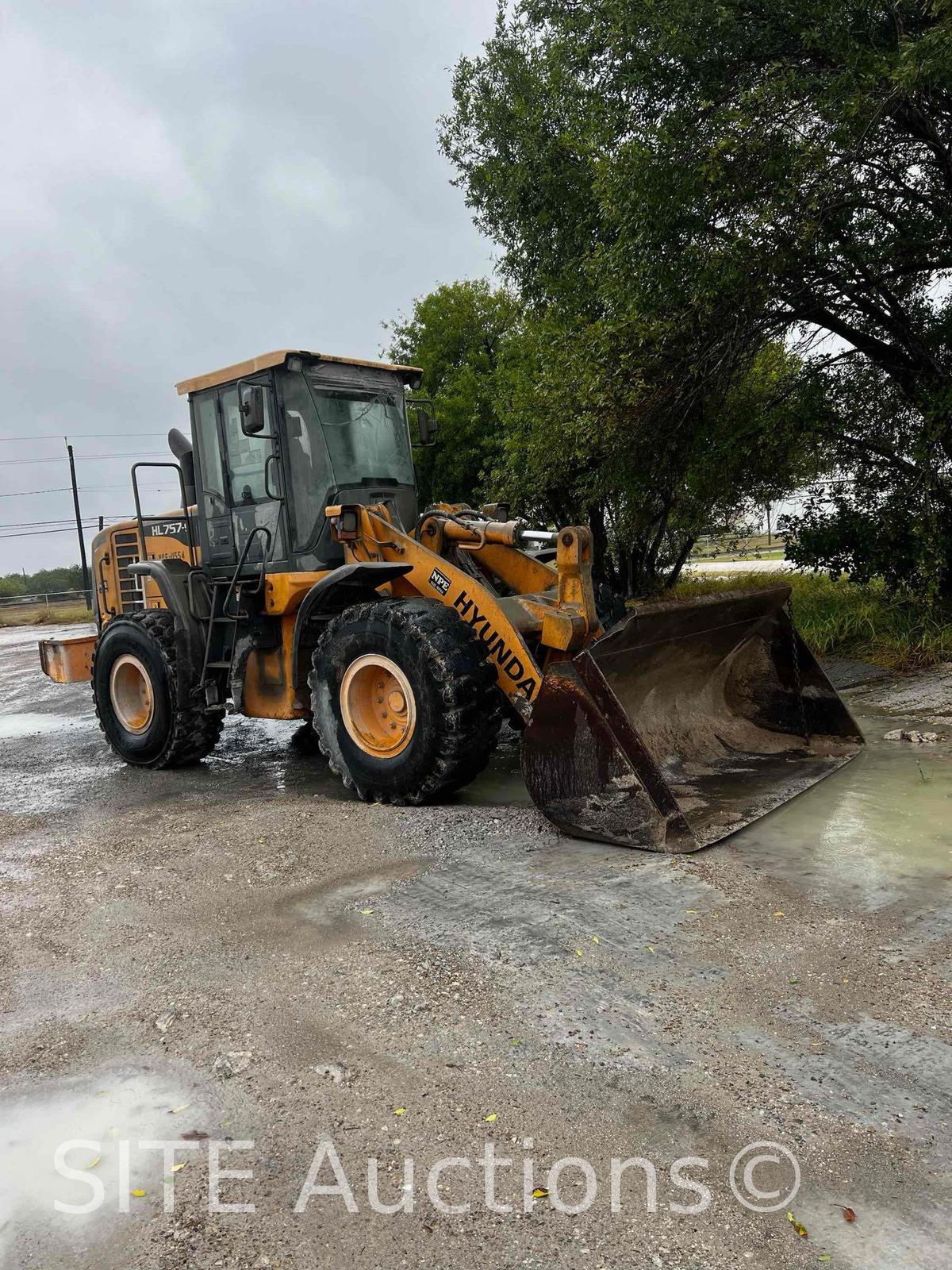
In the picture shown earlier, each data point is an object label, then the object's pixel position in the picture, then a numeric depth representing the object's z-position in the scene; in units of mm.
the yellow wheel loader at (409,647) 4879
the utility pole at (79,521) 42859
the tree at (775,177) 7918
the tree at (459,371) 19078
